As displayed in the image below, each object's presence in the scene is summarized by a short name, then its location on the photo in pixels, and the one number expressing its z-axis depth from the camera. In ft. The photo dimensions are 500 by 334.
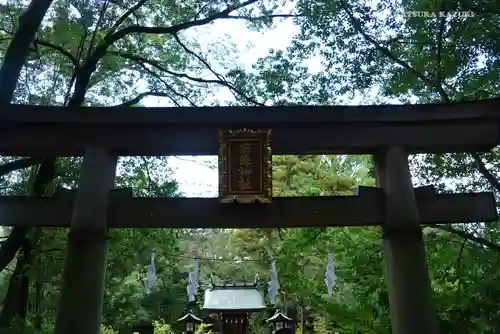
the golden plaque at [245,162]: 16.56
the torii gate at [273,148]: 15.83
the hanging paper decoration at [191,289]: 45.91
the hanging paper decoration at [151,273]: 37.49
